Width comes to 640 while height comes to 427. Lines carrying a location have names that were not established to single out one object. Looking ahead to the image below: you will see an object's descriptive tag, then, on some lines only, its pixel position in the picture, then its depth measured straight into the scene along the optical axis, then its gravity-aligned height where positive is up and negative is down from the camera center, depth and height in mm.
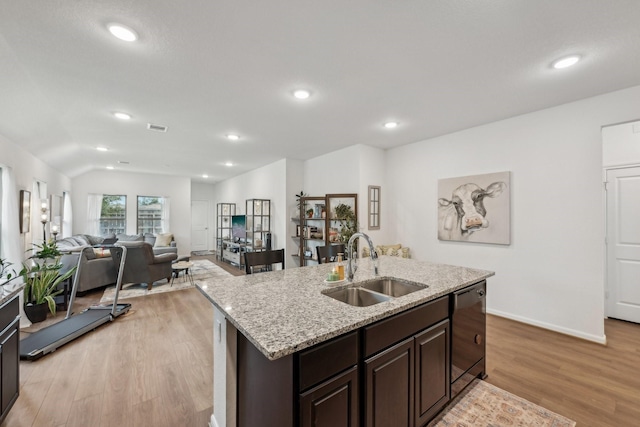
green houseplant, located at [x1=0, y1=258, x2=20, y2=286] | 3361 -733
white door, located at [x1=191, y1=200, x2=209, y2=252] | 9992 -406
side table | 5383 -1080
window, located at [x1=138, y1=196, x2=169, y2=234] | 8203 +8
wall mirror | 4684 +139
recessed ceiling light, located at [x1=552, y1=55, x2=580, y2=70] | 2121 +1257
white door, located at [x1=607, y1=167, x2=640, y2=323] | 3375 -363
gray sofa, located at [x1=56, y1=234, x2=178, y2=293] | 4434 -904
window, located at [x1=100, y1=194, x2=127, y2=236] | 7706 -24
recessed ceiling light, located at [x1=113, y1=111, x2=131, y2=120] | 3254 +1231
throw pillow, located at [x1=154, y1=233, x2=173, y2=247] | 7562 -708
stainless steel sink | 2033 -567
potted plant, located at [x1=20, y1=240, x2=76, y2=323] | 3512 -959
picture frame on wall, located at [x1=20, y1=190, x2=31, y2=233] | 3799 +56
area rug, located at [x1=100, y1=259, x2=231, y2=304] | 4727 -1415
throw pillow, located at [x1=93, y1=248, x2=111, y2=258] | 5066 -750
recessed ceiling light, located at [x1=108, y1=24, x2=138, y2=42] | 1744 +1223
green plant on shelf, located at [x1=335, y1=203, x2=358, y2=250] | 4432 -92
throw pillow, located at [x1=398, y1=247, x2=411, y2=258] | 4416 -630
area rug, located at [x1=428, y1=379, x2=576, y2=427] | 1778 -1382
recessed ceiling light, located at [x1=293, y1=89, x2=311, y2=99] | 2688 +1244
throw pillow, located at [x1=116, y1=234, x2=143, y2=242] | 7067 -634
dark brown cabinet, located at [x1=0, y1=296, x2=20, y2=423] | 1711 -955
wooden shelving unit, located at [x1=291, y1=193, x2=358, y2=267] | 4602 -155
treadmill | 2689 -1343
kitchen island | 1092 -595
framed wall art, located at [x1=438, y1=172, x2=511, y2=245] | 3456 +93
